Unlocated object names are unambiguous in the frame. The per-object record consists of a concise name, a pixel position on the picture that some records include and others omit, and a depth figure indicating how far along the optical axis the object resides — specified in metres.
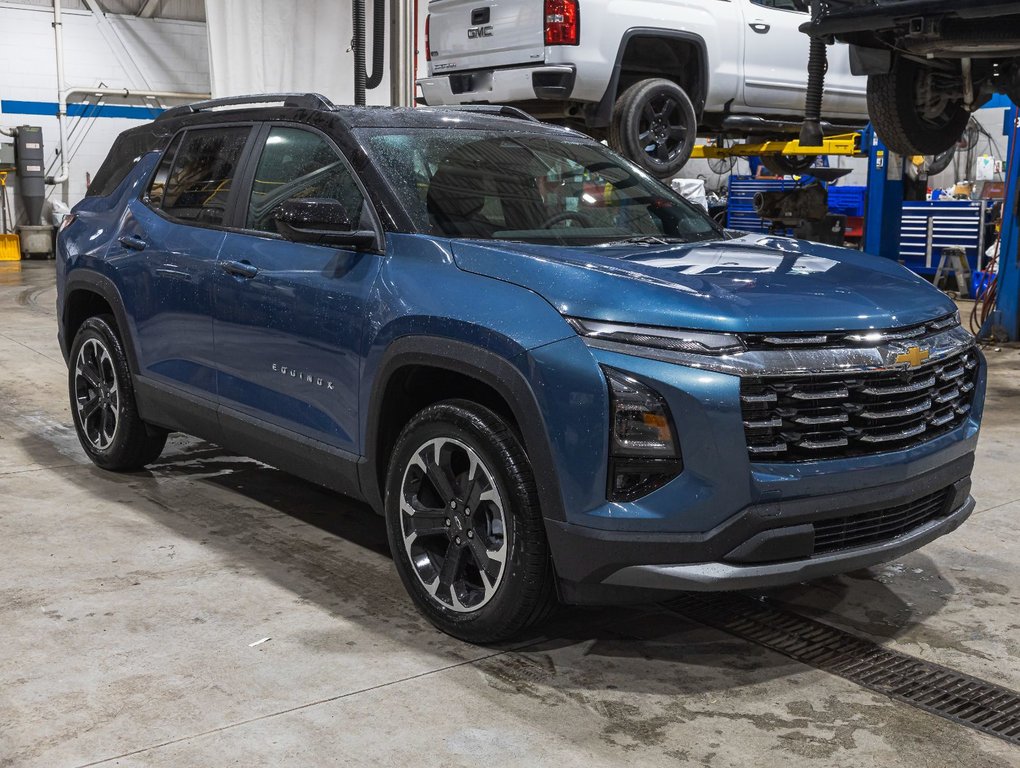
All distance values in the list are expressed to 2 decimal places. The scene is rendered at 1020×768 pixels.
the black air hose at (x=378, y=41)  9.85
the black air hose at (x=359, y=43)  8.76
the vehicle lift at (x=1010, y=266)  9.55
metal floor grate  3.17
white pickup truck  8.71
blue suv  3.05
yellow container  18.55
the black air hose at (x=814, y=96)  7.80
